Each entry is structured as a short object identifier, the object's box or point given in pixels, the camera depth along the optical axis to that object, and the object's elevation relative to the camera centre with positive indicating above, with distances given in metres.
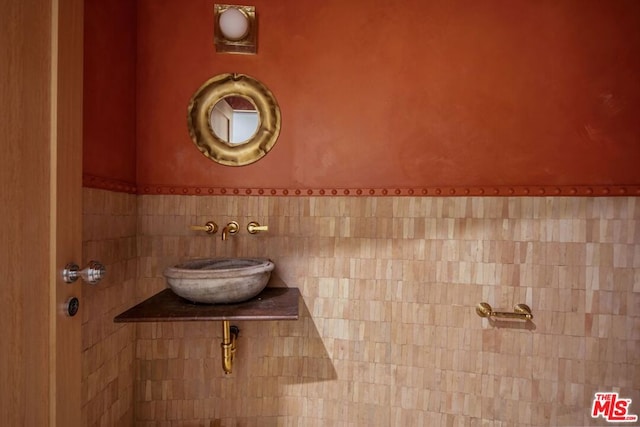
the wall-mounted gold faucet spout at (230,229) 1.50 -0.09
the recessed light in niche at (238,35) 1.50 +0.88
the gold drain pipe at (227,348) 1.42 -0.65
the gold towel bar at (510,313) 1.42 -0.47
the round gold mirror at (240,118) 1.54 +0.46
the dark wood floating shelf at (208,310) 1.16 -0.40
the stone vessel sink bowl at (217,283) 1.18 -0.29
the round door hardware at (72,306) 0.77 -0.25
